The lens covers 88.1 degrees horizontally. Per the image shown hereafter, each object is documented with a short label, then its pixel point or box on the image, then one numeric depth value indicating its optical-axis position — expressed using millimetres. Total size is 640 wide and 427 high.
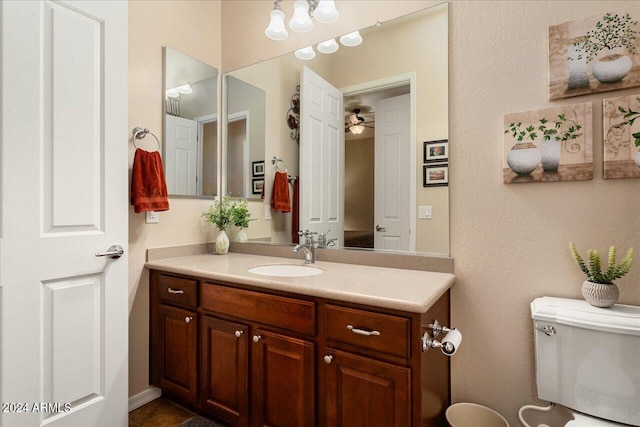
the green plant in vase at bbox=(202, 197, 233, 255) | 2221
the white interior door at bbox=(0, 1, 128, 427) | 1291
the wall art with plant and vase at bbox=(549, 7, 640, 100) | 1244
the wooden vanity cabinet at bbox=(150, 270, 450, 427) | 1159
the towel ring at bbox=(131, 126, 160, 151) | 1884
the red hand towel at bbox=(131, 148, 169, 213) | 1798
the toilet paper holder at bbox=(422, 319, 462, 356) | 1168
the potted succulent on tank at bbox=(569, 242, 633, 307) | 1195
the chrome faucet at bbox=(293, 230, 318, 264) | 1924
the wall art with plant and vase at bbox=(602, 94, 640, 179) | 1229
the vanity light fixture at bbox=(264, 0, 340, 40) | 1820
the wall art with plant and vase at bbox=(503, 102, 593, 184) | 1311
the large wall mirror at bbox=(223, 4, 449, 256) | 1639
